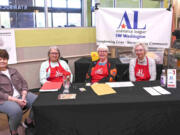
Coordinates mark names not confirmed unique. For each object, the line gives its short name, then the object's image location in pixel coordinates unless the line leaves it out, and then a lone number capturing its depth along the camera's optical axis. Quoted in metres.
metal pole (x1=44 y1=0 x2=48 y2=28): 3.45
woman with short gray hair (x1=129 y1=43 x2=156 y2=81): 2.55
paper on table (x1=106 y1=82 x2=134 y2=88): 2.07
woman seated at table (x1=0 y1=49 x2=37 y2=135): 1.99
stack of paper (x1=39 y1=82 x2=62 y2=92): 1.92
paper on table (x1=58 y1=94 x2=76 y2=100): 1.73
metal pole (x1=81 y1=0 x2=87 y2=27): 3.80
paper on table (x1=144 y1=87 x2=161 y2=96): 1.81
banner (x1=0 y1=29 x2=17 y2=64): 2.98
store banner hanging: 3.29
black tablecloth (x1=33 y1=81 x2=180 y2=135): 1.62
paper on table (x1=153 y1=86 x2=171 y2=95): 1.86
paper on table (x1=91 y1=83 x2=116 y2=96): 1.86
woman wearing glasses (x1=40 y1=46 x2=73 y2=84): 2.62
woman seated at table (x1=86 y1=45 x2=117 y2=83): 2.60
